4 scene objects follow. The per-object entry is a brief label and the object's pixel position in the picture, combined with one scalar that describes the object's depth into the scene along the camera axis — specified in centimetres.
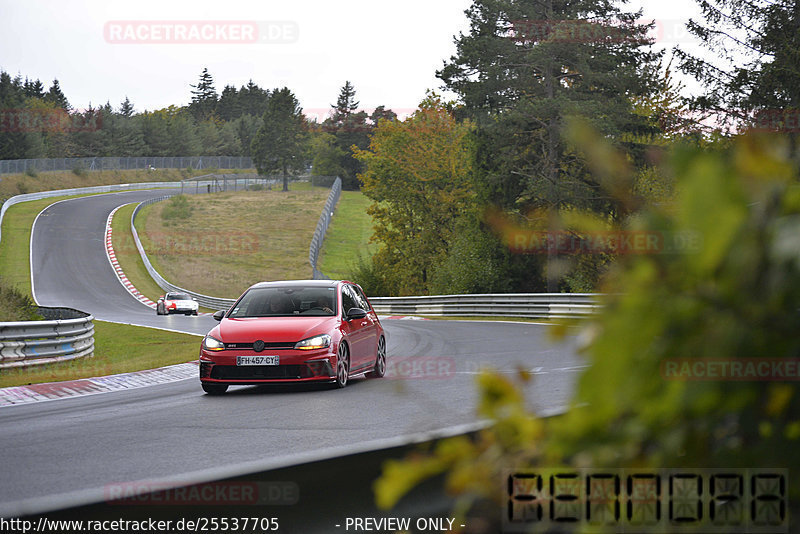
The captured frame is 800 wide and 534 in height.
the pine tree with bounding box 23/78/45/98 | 18738
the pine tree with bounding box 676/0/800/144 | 3466
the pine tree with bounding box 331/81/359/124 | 18579
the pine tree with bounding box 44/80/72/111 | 18100
